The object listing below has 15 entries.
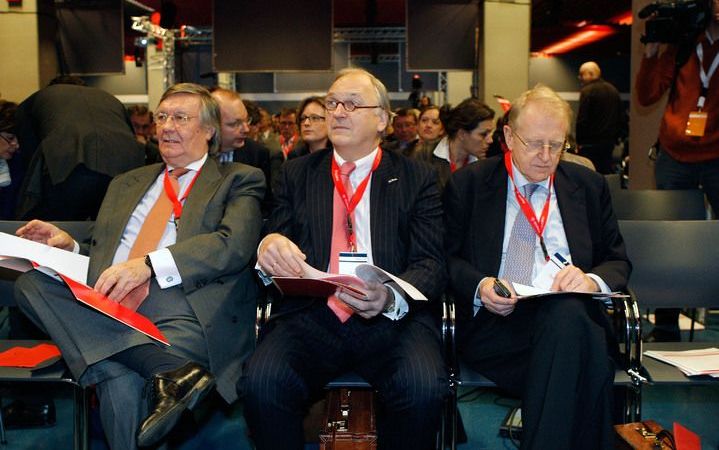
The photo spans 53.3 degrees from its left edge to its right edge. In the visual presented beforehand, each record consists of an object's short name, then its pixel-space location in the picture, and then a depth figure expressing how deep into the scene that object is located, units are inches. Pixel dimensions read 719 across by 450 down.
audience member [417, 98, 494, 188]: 182.2
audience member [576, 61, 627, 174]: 342.0
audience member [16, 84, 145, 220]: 152.8
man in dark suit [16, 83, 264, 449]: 97.3
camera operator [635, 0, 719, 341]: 156.1
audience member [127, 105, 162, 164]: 354.0
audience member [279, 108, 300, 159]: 319.0
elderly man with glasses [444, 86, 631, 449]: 100.0
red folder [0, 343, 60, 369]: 103.7
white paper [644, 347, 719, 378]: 99.4
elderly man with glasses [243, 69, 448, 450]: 93.6
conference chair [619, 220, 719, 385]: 124.6
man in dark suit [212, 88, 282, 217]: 171.6
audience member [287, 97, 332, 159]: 189.8
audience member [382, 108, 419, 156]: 331.6
